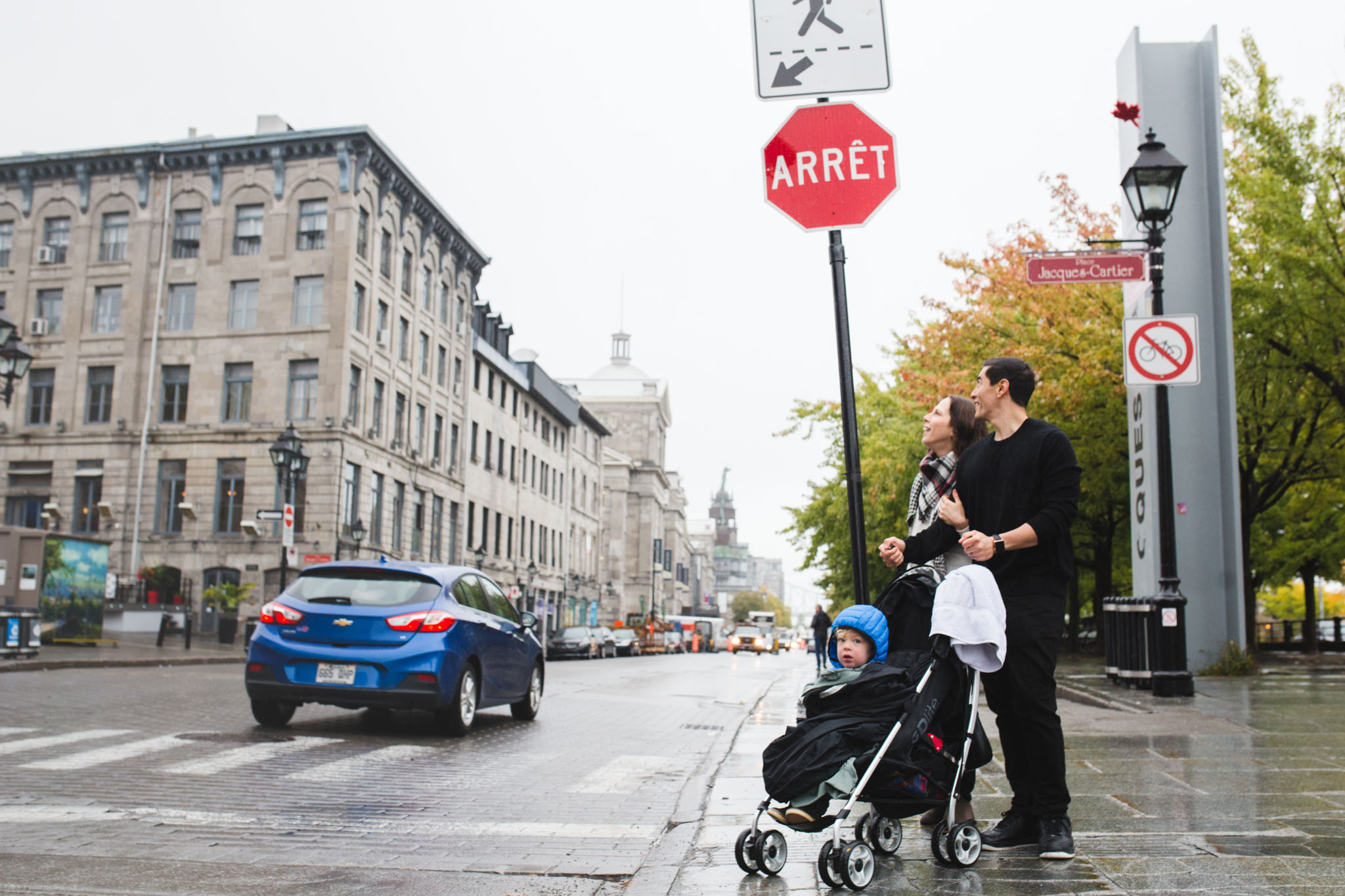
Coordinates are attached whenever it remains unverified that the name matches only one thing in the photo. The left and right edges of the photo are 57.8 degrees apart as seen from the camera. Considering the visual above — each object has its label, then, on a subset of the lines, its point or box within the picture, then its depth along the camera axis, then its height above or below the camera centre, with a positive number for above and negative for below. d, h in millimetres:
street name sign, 12820 +3572
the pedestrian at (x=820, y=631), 26266 -630
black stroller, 4129 -604
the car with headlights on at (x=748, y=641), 70562 -2303
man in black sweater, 4645 +192
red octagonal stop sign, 5379 +1924
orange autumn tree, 20172 +4260
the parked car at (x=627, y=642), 52466 -1866
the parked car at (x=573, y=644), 41875 -1577
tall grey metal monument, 16047 +3003
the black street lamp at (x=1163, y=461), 12461 +1550
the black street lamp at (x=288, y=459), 27516 +3036
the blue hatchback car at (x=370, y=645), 10250 -427
